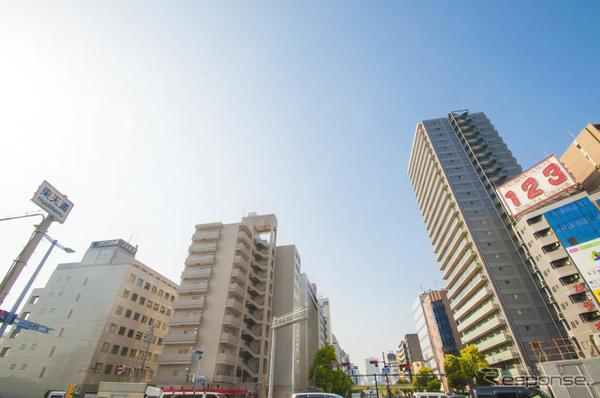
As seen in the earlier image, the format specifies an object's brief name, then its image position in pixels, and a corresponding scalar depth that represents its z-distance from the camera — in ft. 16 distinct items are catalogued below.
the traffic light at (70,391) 107.46
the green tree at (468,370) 125.39
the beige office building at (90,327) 128.26
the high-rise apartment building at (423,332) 295.28
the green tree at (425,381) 152.05
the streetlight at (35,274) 97.19
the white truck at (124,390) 89.81
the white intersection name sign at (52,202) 108.68
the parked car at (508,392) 47.11
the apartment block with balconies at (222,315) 128.88
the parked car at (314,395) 53.16
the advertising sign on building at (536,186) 129.59
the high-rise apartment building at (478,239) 136.56
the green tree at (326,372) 140.97
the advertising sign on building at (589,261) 108.17
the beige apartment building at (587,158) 123.03
